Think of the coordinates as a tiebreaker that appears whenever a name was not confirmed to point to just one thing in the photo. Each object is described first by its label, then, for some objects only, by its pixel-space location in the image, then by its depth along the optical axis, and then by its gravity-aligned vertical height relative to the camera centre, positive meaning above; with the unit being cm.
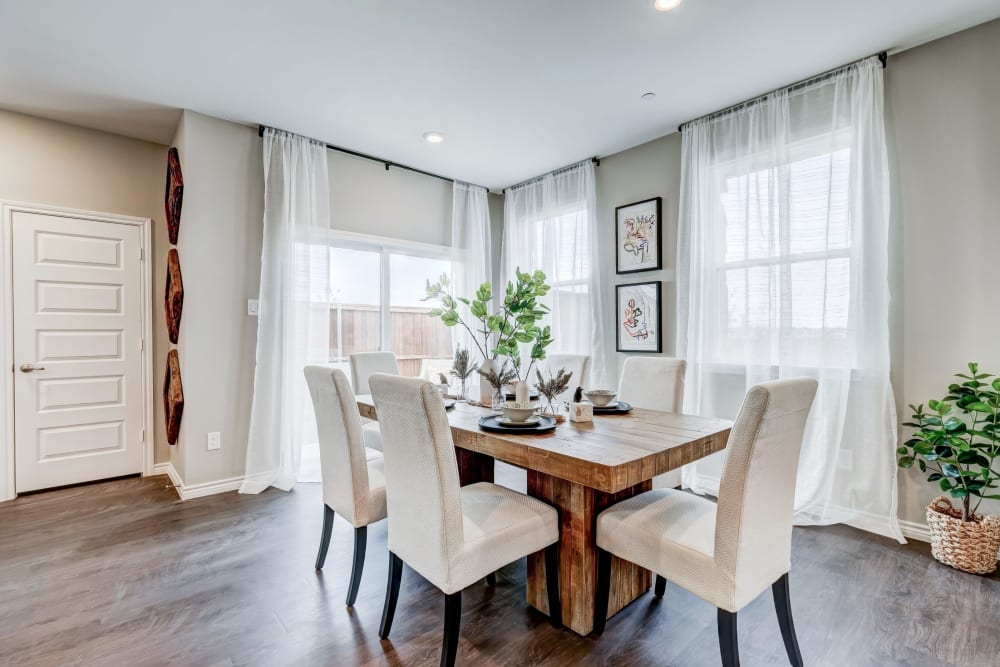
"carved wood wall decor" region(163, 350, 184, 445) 322 -44
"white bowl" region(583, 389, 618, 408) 228 -28
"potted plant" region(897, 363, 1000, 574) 211 -57
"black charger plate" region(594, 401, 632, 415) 222 -33
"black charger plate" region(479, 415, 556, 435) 179 -34
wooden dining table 146 -41
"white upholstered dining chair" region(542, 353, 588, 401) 284 -16
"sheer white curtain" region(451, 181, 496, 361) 463 +96
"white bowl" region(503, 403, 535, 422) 187 -29
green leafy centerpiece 217 +11
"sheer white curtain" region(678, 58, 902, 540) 257 +43
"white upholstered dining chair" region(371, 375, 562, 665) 145 -62
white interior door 321 -11
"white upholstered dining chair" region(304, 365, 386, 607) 186 -50
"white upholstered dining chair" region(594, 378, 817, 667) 132 -61
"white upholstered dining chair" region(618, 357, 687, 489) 247 -25
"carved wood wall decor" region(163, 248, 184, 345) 321 +29
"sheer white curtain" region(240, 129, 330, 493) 337 +22
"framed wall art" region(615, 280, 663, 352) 365 +20
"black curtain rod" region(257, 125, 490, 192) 344 +156
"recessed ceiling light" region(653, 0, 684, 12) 210 +153
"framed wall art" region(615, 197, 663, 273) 365 +85
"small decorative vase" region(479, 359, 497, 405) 249 -28
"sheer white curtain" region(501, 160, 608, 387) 404 +84
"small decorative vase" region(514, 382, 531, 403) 203 -23
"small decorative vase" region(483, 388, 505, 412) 231 -31
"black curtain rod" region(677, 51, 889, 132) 254 +158
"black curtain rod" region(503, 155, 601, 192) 406 +158
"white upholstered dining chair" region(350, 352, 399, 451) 303 -22
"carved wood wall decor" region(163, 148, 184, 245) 321 +102
